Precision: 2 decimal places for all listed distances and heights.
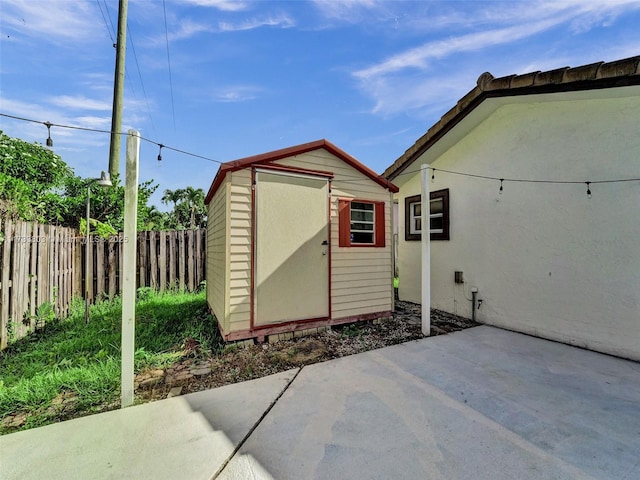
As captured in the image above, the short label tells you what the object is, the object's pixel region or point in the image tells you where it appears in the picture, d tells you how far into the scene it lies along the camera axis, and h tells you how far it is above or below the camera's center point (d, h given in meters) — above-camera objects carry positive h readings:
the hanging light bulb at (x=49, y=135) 2.43 +1.01
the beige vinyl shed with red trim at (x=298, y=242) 3.62 +0.04
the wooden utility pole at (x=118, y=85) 7.55 +4.56
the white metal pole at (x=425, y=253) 4.12 -0.13
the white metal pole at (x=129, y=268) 2.38 -0.20
